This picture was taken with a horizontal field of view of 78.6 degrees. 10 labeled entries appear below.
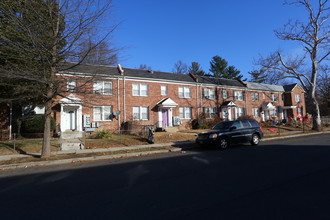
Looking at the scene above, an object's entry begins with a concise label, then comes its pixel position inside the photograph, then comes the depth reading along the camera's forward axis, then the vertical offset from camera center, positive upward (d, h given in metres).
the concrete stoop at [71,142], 12.16 -1.15
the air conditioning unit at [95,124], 18.58 -0.12
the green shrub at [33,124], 15.36 +0.03
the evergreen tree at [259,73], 23.87 +5.62
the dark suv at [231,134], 11.37 -0.82
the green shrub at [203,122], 23.31 -0.13
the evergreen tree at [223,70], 52.56 +13.23
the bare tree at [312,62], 21.28 +6.45
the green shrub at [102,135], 15.20 -0.91
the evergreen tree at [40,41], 8.02 +3.51
